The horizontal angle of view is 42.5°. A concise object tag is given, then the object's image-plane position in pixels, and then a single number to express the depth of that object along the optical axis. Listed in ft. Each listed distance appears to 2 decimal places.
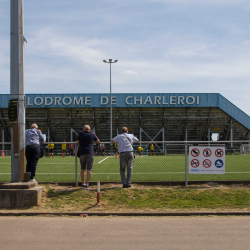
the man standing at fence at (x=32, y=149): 28.76
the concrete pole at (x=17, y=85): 27.32
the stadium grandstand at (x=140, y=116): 136.87
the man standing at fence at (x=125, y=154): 30.68
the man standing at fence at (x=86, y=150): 29.84
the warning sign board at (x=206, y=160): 33.40
